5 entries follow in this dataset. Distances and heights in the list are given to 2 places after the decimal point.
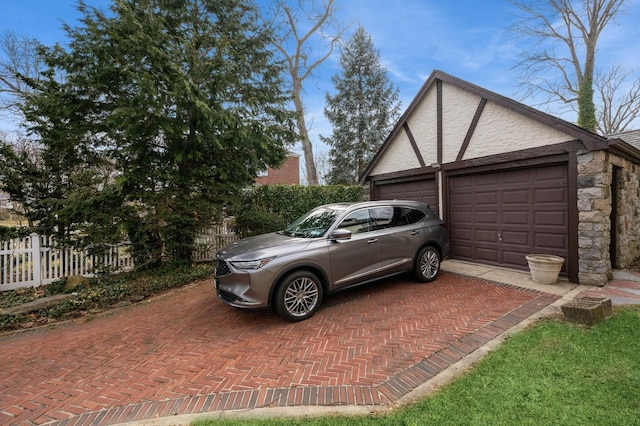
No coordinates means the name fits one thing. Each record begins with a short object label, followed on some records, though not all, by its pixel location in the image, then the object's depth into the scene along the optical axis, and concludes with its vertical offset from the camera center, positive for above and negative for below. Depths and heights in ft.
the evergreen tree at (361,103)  52.34 +21.22
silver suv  13.26 -2.08
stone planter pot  17.71 -3.35
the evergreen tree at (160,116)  18.35 +7.18
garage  17.43 +2.70
